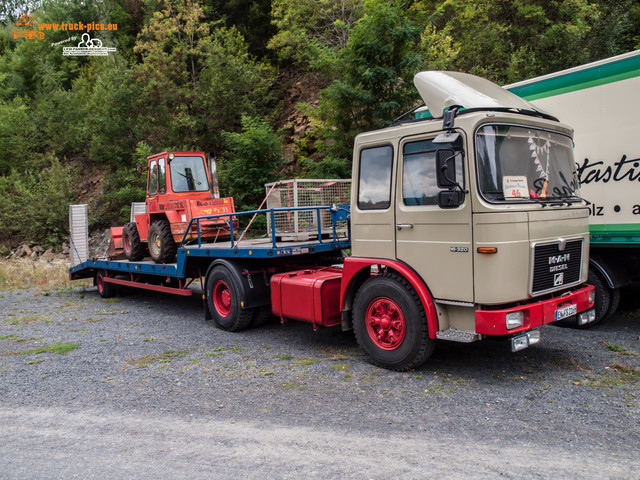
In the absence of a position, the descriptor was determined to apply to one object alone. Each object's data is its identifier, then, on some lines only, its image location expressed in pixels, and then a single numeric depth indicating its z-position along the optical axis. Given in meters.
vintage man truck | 4.59
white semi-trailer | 6.23
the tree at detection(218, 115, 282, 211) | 17.05
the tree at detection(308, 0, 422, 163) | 12.52
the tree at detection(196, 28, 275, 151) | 21.12
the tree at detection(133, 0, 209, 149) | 21.47
